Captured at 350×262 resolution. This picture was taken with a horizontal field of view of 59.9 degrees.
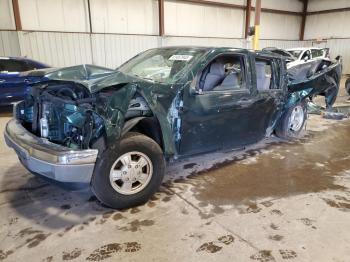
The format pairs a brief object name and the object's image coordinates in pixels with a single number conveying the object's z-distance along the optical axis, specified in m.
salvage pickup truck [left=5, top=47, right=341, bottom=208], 2.53
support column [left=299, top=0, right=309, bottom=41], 19.34
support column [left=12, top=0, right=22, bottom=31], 9.27
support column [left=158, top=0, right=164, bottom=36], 12.39
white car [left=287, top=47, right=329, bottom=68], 11.86
